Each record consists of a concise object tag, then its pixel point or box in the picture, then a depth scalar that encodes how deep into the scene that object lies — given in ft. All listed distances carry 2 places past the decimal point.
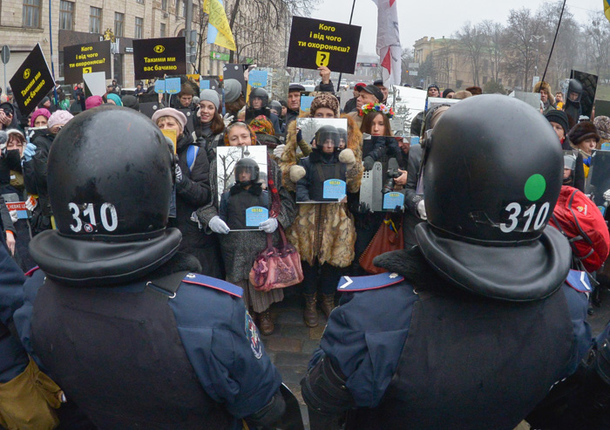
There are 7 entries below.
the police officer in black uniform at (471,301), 5.22
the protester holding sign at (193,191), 15.24
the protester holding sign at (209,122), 20.12
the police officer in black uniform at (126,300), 5.49
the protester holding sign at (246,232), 14.61
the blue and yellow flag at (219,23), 34.47
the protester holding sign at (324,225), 16.16
